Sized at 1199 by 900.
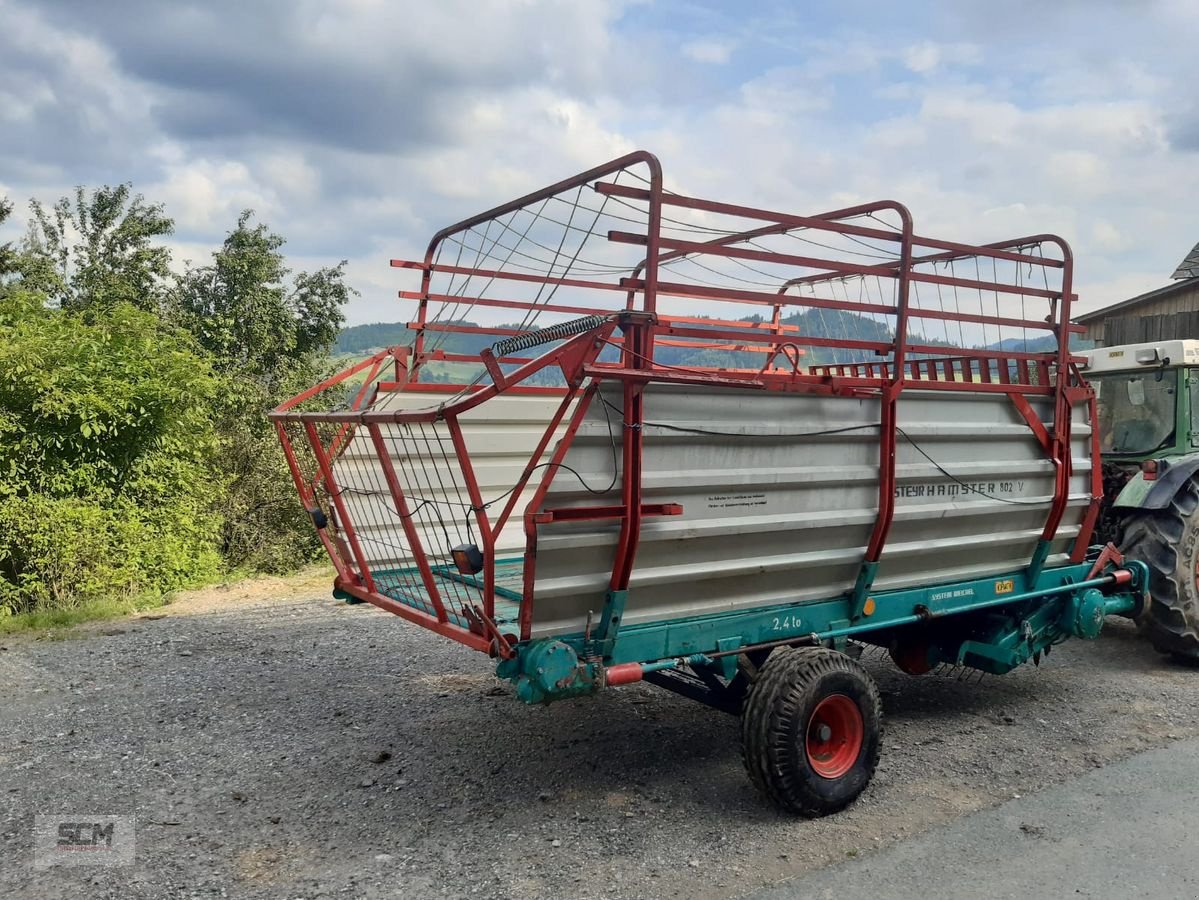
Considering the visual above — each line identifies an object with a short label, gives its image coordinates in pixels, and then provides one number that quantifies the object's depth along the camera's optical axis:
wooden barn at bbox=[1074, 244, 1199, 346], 12.62
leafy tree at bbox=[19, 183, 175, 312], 14.75
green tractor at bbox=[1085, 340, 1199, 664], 5.92
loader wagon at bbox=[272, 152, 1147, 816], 3.56
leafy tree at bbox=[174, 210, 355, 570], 10.54
